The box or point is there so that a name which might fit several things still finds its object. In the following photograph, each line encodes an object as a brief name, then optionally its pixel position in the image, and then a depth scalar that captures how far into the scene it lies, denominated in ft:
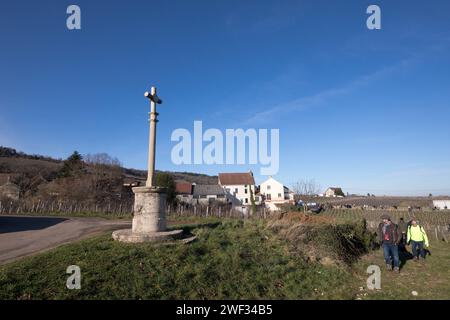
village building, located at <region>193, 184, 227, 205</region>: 198.49
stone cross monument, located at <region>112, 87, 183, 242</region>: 32.99
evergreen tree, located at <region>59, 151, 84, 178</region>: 140.58
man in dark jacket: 32.71
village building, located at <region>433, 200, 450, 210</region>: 192.20
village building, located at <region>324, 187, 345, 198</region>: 336.08
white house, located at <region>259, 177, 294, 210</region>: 211.41
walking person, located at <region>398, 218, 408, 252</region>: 50.03
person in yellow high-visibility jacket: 39.81
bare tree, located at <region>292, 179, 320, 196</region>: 143.51
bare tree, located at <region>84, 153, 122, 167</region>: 152.05
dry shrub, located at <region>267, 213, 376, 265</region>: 36.35
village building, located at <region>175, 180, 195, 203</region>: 188.46
